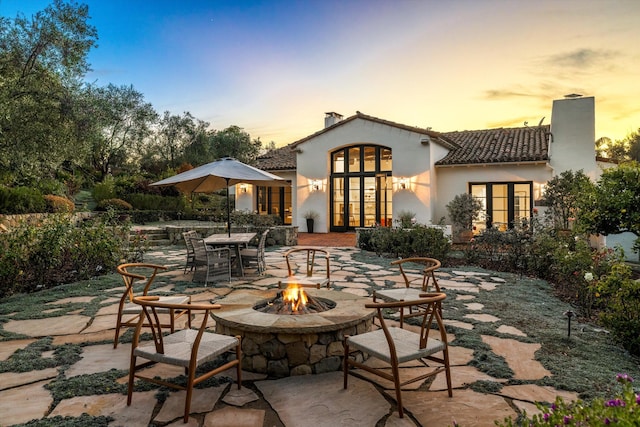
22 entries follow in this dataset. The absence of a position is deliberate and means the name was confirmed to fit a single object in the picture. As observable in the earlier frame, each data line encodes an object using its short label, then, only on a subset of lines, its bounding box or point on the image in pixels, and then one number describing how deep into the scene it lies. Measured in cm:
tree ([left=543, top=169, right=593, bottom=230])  1239
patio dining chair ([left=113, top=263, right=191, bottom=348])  394
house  1481
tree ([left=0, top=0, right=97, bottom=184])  989
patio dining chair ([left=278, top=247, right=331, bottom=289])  496
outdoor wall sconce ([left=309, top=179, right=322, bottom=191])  1736
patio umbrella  845
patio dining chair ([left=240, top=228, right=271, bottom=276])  814
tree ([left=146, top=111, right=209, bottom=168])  2891
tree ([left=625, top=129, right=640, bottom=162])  3048
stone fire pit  348
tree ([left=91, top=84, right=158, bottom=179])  2433
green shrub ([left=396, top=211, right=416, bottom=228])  1194
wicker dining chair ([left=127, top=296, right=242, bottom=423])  276
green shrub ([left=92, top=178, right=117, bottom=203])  1995
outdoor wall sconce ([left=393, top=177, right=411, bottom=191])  1578
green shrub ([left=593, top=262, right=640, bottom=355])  409
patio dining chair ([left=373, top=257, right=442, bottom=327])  444
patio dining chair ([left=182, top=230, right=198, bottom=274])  771
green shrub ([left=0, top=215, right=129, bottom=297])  660
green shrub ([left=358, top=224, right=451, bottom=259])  979
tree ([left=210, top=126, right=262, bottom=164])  3338
